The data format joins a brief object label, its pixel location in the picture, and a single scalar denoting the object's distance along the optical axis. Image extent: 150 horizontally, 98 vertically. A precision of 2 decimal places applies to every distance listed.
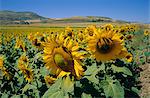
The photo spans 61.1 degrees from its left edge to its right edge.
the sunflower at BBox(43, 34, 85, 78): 1.13
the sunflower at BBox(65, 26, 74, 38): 2.81
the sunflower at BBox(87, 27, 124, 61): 1.37
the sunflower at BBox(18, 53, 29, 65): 2.42
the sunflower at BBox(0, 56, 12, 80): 2.15
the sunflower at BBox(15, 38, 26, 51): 3.58
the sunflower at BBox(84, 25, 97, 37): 2.46
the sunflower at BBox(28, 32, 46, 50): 2.77
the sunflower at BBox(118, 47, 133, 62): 1.38
